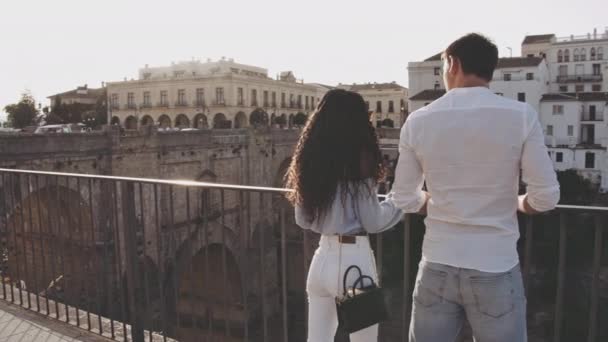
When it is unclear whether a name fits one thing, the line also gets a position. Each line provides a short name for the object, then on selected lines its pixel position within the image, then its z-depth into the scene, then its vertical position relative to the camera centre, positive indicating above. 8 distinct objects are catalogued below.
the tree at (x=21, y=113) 48.84 +1.56
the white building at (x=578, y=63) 51.66 +5.57
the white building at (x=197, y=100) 57.50 +3.00
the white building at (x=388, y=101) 78.12 +3.34
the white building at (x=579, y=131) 40.09 -0.75
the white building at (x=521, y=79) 43.19 +3.40
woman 2.47 -0.29
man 2.08 -0.24
